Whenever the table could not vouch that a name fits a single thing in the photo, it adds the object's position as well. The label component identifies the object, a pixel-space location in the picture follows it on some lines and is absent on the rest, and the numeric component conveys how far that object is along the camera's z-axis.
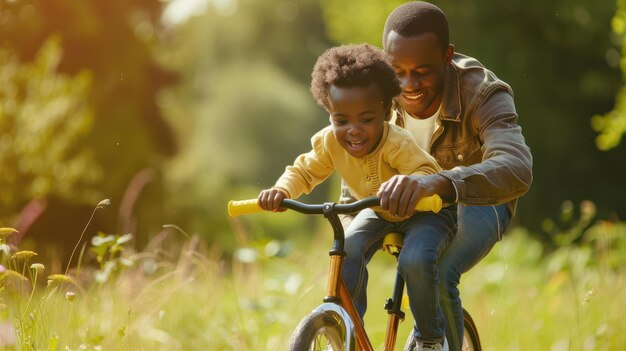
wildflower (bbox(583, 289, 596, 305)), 9.09
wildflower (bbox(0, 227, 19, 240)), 7.43
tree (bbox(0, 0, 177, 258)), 33.16
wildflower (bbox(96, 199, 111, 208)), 7.96
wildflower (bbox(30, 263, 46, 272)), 7.66
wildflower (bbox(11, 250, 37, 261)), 7.62
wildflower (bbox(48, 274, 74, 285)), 7.48
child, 7.29
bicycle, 6.62
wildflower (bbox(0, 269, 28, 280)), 7.47
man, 7.52
